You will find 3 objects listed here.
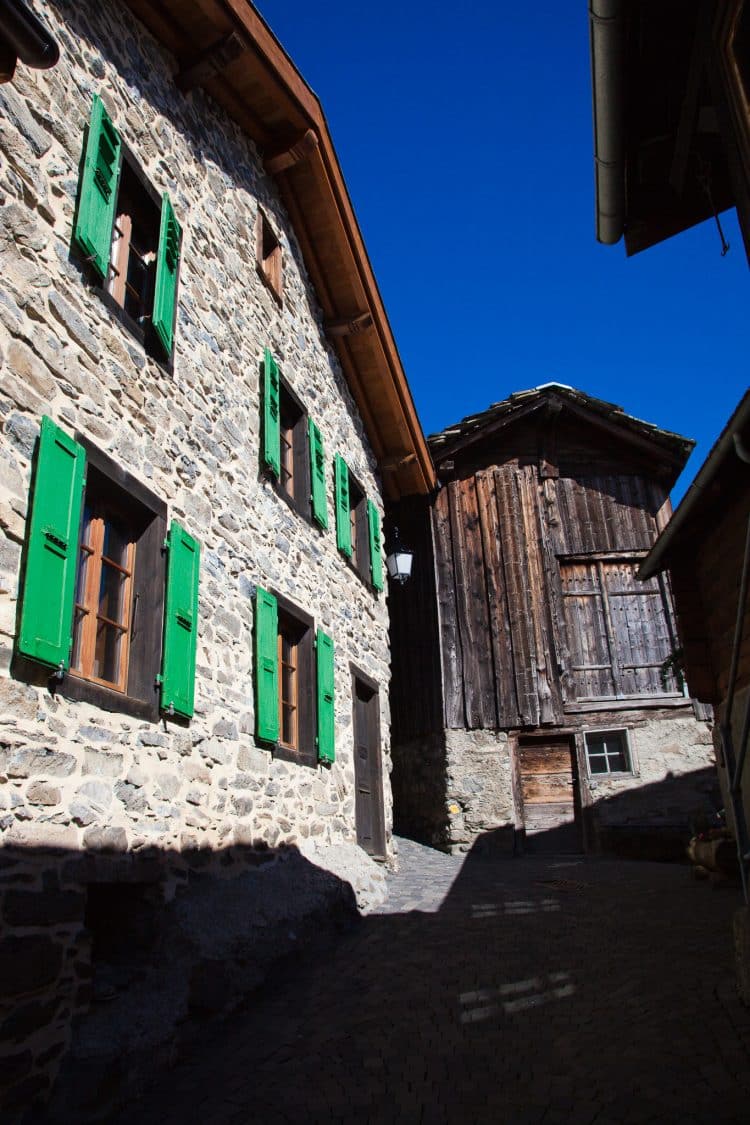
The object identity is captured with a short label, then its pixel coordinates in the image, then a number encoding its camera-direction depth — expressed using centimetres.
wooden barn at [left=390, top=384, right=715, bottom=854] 1222
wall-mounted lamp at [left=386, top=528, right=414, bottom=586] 1117
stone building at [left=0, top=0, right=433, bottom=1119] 397
